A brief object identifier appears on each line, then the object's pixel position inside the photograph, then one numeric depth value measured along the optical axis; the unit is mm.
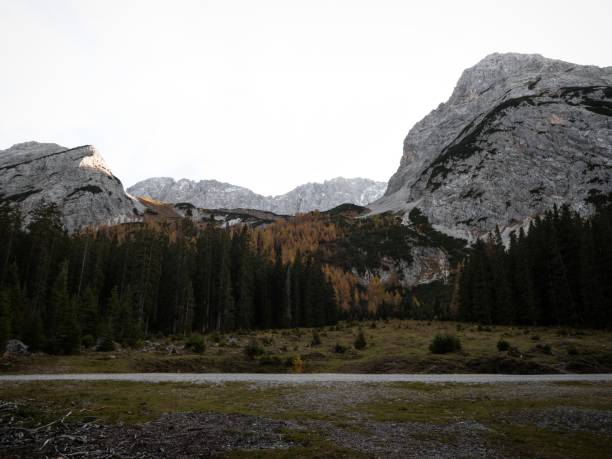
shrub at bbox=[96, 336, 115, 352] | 38594
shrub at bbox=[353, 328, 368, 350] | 42462
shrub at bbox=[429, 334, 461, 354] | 36594
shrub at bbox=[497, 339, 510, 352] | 35909
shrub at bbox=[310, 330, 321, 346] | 45697
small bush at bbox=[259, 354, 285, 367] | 34500
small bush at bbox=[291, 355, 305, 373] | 33303
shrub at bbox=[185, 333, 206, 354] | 38219
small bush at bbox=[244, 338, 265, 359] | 36531
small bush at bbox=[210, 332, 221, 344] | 46134
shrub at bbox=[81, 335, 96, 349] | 40594
